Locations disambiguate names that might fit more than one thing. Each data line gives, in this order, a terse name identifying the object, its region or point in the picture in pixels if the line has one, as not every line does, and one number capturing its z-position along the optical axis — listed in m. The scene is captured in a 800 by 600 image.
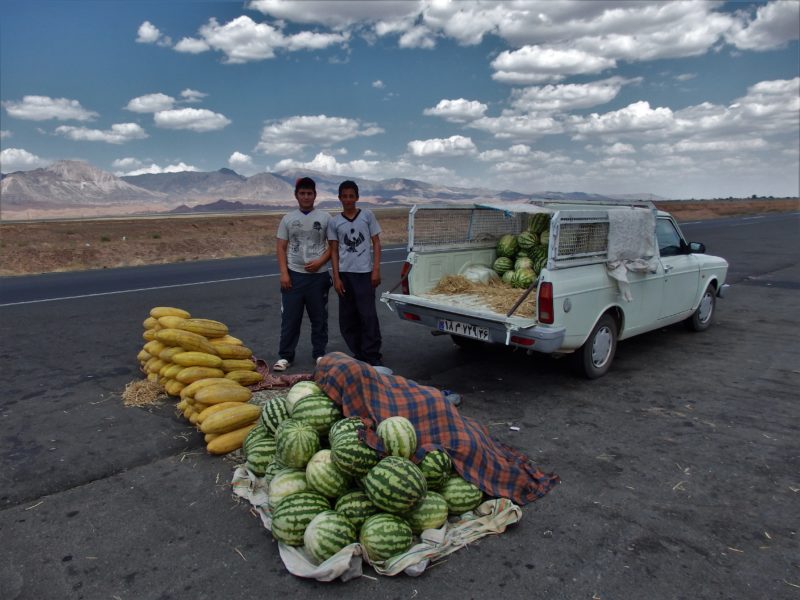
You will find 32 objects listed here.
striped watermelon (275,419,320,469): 3.98
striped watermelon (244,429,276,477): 4.30
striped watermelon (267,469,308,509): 3.83
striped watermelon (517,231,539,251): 8.09
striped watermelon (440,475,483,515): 3.87
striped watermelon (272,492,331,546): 3.52
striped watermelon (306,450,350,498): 3.79
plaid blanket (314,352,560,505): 4.10
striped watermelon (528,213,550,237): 8.23
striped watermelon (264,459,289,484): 4.11
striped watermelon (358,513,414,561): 3.39
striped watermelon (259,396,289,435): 4.57
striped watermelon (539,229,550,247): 8.05
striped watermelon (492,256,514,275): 8.11
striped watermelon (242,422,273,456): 4.51
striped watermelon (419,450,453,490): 3.87
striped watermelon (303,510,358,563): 3.38
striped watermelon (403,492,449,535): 3.63
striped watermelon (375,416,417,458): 3.92
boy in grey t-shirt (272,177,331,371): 6.81
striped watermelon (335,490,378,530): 3.60
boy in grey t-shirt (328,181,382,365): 6.79
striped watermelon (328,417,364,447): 4.02
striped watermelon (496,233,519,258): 8.21
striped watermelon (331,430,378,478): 3.75
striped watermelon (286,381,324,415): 4.63
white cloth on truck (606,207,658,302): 6.56
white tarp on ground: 3.29
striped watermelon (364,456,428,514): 3.53
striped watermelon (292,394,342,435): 4.31
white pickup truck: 5.91
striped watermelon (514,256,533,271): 7.93
